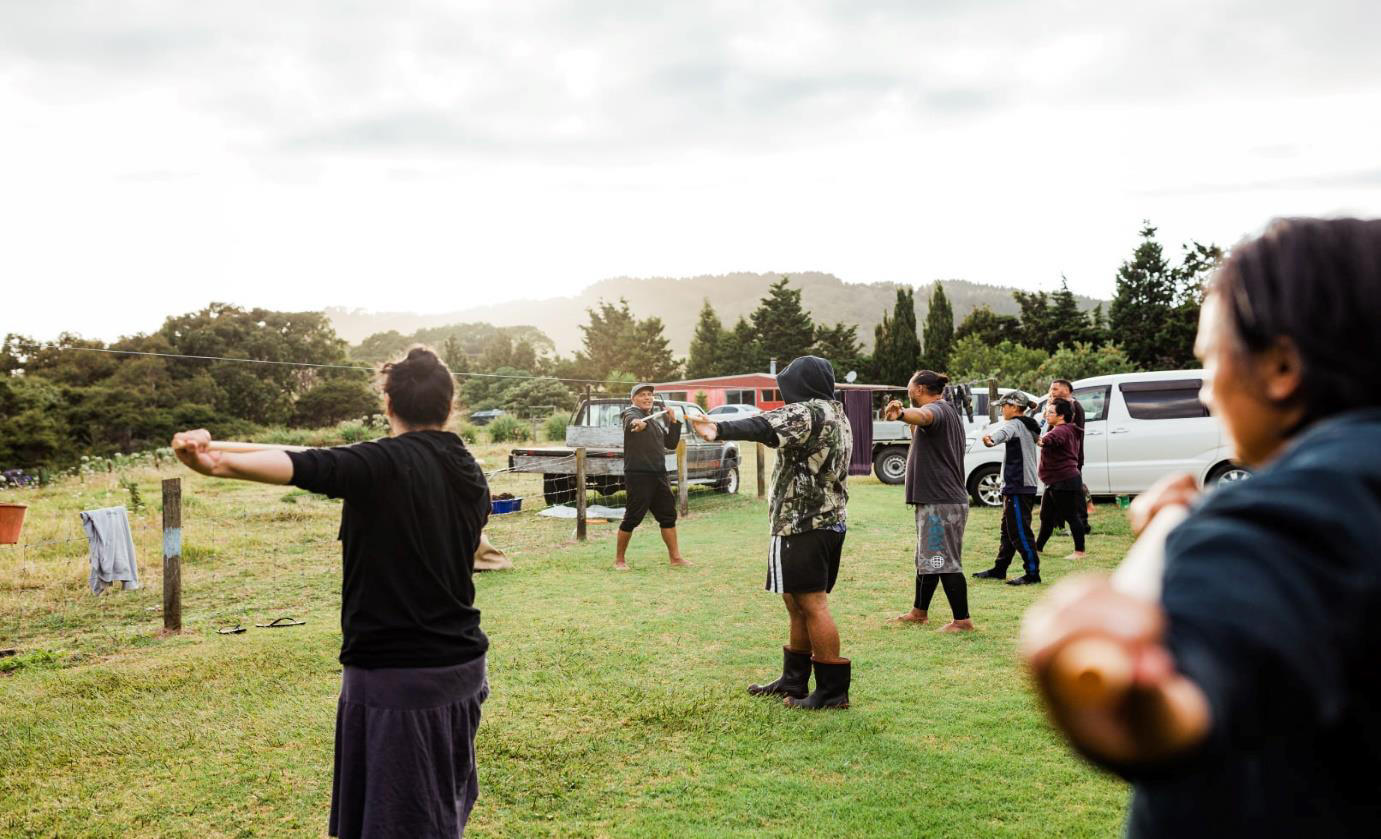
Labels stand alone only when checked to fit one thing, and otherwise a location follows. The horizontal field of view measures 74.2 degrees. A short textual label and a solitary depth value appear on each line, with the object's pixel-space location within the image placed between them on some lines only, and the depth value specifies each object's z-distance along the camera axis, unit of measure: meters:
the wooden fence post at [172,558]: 7.27
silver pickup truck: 14.91
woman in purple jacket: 9.67
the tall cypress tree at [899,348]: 57.59
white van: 12.53
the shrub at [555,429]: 34.88
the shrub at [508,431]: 35.84
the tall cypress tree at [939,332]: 57.31
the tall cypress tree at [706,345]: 68.44
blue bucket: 14.71
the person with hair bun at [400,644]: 2.57
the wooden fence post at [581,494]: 12.26
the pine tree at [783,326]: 65.00
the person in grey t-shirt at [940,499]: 6.97
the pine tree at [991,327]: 52.44
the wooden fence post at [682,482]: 14.88
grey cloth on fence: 8.73
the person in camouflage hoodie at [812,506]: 5.09
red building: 51.28
